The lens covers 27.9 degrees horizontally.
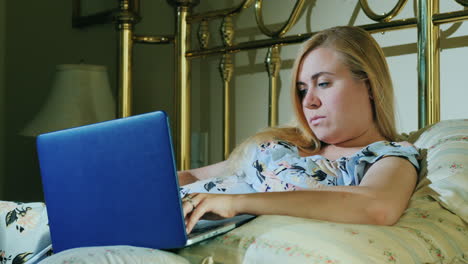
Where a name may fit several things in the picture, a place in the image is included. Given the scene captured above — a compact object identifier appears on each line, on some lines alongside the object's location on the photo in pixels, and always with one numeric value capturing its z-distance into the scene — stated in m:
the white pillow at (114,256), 1.61
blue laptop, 1.68
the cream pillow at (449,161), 1.93
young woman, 2.08
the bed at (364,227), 1.65
